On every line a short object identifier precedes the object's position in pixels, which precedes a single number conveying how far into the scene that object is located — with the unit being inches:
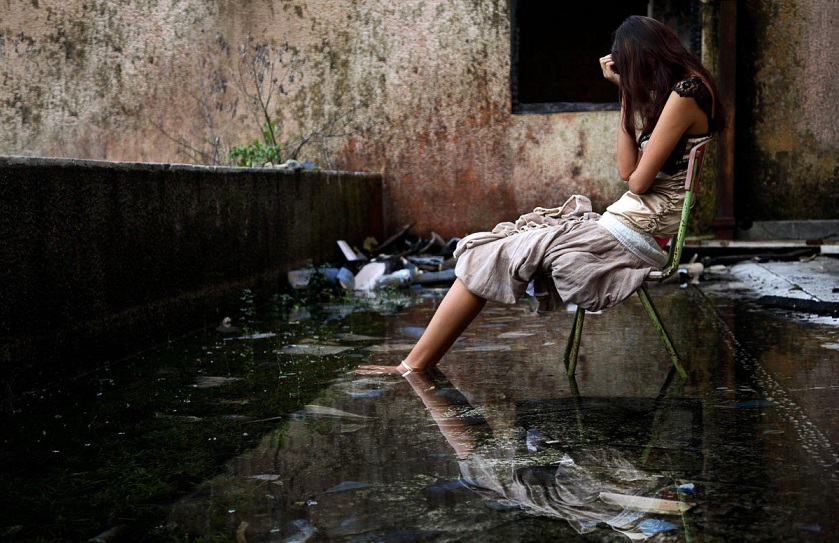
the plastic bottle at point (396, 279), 287.0
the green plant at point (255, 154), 323.0
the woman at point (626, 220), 138.6
